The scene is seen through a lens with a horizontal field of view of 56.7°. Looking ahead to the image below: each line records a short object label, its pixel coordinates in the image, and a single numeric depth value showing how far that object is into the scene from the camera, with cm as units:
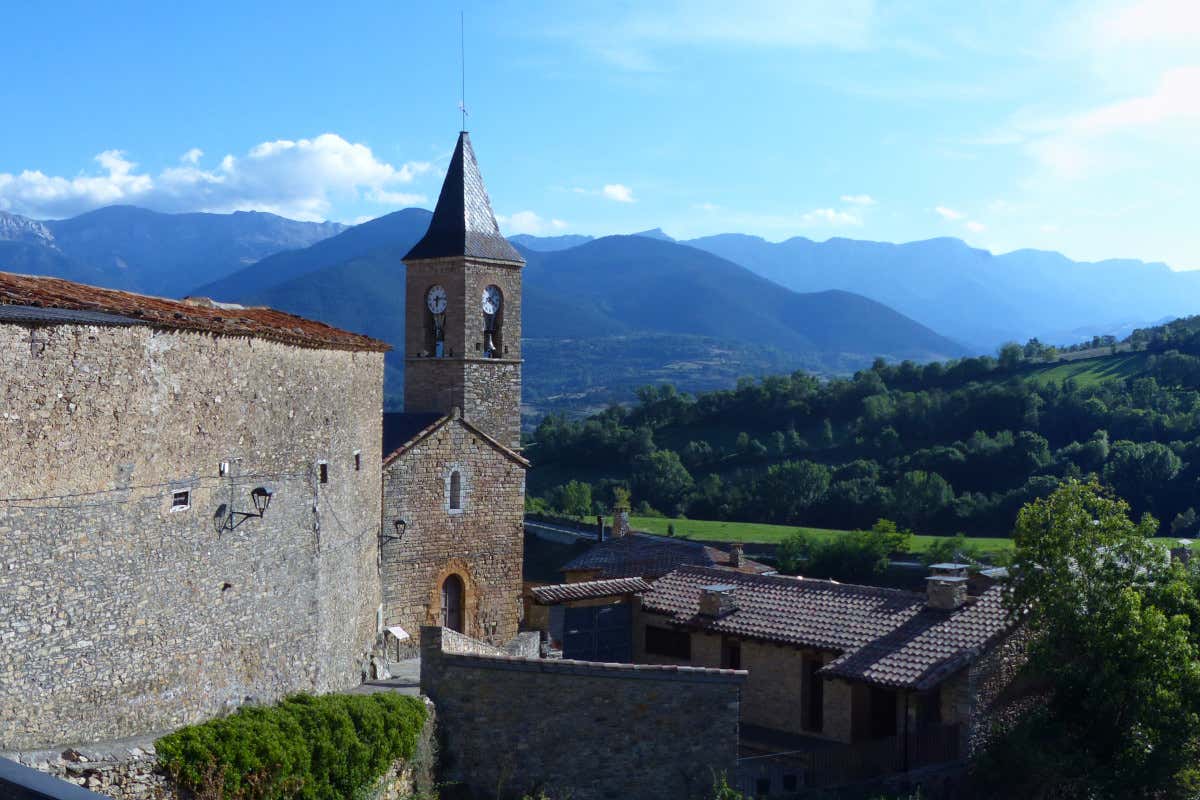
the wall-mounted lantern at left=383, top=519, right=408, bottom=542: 2370
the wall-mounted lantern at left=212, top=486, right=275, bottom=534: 1392
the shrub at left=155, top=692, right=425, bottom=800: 1235
